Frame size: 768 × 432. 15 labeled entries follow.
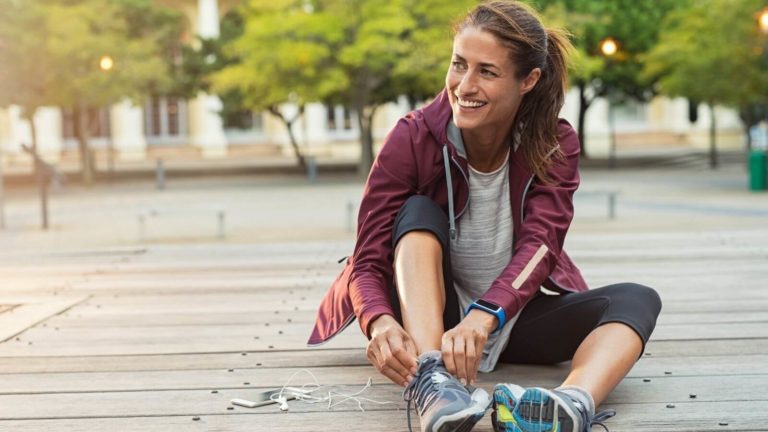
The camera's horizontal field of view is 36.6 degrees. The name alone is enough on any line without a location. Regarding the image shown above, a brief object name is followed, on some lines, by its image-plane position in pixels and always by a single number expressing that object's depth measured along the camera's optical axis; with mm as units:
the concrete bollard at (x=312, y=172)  31703
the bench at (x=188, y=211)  13898
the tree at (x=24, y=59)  25812
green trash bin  23647
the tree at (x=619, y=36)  35656
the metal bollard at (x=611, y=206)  16219
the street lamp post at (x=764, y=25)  20750
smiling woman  3438
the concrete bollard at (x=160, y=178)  30375
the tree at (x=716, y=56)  24984
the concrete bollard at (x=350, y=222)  14315
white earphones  3537
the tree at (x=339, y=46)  28438
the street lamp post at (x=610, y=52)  32125
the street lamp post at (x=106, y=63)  30156
